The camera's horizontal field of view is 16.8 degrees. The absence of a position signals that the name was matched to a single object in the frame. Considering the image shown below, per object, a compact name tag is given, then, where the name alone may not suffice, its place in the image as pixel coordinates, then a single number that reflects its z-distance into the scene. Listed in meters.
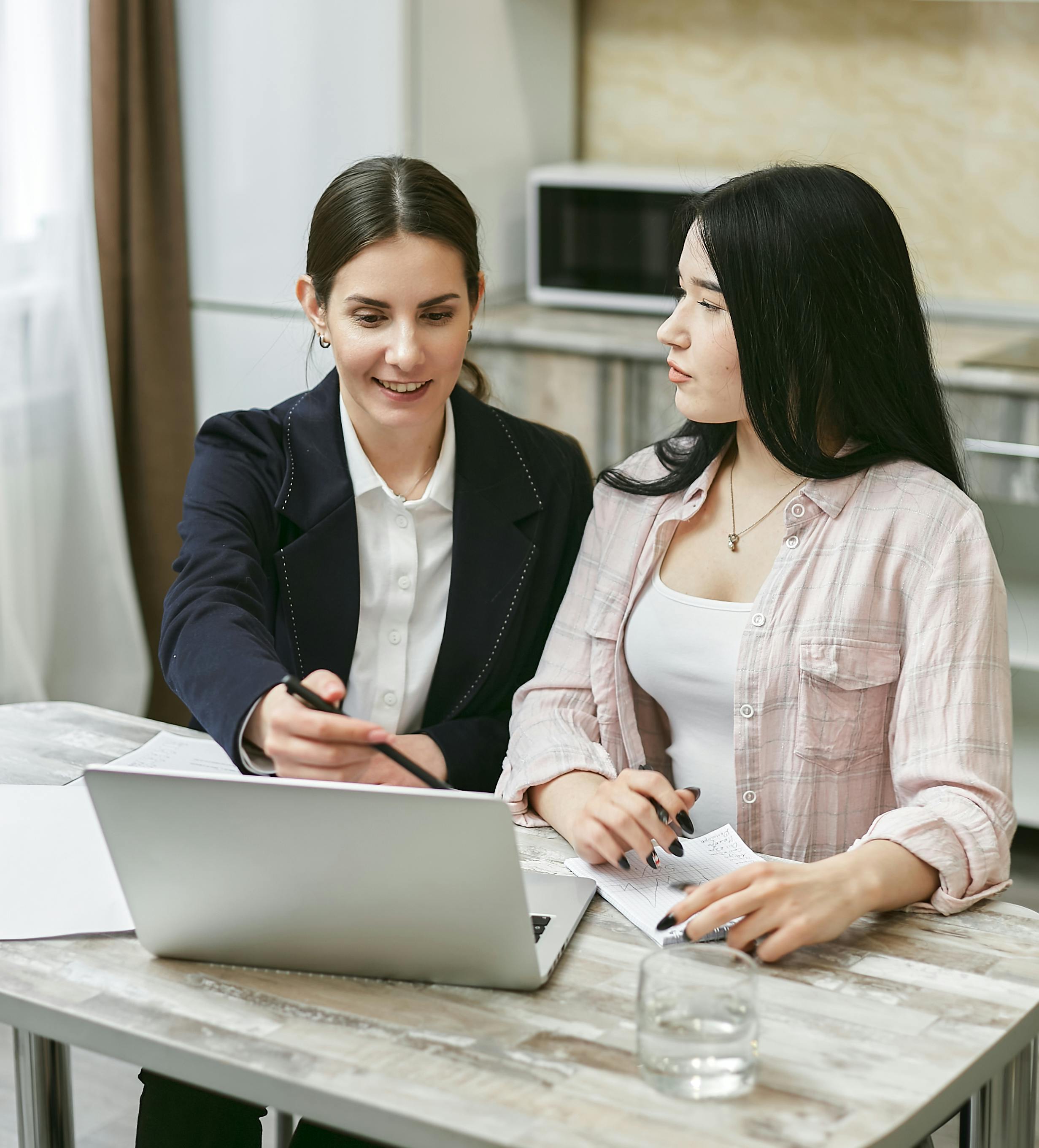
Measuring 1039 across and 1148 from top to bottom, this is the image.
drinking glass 2.51
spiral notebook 2.75
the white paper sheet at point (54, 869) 2.72
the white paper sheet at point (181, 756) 3.03
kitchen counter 4.67
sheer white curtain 4.73
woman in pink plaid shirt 2.86
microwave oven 4.99
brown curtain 4.91
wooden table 2.49
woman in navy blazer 3.02
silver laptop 2.56
